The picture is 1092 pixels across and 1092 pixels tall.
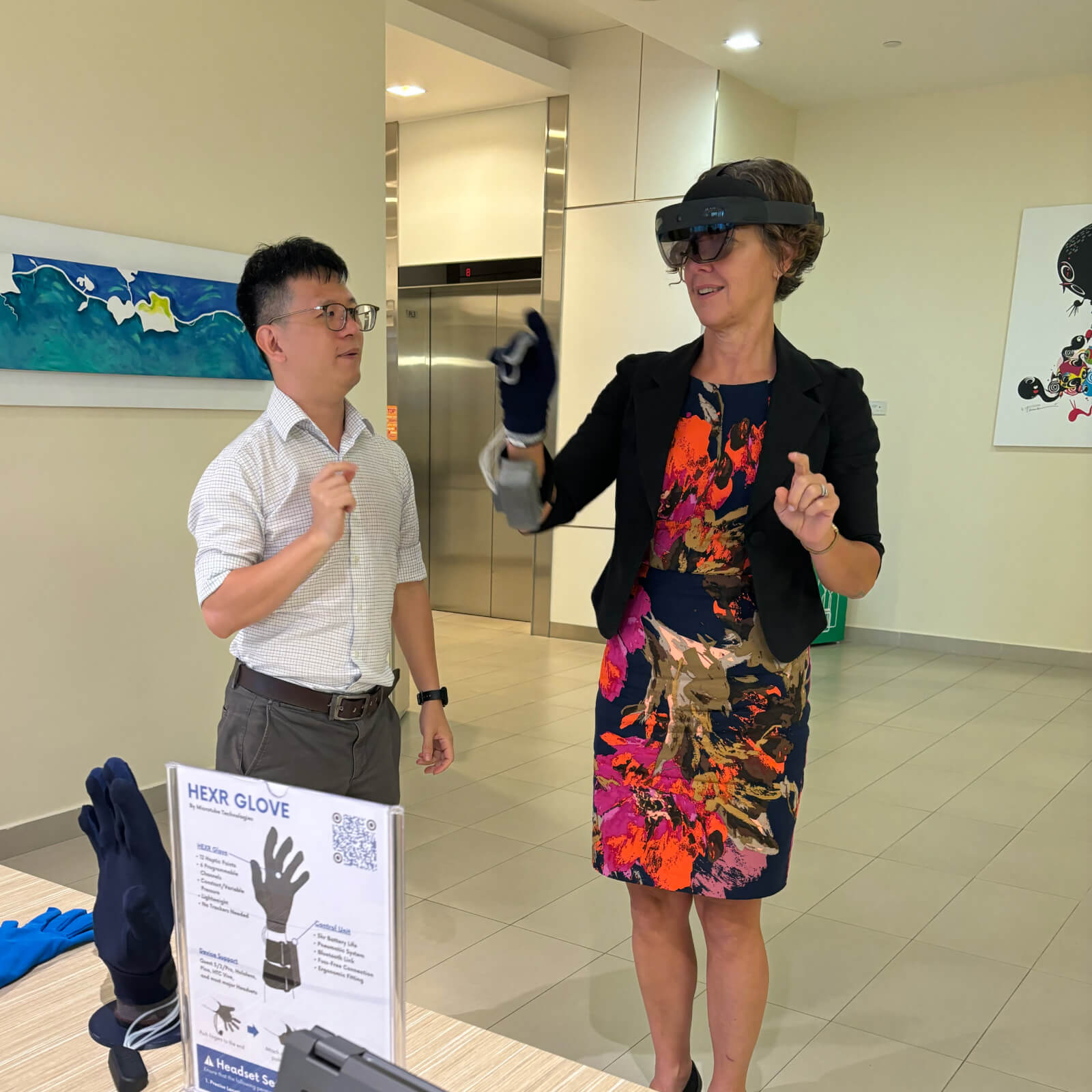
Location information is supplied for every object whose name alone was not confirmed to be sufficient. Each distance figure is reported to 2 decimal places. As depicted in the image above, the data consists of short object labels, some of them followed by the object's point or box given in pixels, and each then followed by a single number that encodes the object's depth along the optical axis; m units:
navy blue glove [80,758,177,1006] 0.95
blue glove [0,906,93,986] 1.11
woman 1.63
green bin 6.91
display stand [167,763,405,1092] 0.78
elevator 7.62
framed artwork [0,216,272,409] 3.14
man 1.73
